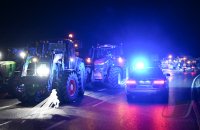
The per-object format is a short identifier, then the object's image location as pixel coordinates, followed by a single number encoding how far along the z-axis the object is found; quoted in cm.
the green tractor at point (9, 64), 1952
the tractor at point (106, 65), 2000
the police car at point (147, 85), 1339
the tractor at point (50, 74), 1319
